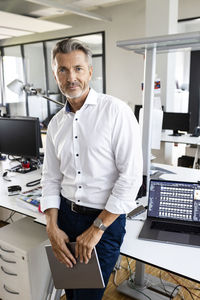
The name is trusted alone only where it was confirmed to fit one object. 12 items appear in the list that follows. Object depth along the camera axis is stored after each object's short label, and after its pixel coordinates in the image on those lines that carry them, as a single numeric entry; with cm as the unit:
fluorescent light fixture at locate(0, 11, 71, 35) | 570
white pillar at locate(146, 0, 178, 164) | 472
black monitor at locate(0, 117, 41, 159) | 251
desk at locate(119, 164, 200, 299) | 120
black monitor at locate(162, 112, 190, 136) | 427
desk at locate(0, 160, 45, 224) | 177
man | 121
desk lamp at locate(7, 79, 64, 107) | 255
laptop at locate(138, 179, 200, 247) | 144
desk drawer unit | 172
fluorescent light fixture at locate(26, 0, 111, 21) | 494
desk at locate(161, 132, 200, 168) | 401
